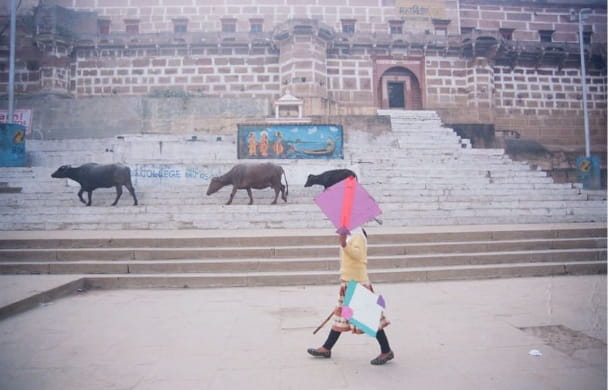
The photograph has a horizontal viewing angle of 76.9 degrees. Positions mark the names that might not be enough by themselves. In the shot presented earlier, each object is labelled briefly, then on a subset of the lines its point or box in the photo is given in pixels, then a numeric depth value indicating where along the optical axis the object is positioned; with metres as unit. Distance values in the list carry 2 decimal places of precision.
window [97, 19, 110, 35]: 25.56
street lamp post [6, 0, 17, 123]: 15.64
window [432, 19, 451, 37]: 26.25
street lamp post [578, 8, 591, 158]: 20.72
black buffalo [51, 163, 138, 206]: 11.06
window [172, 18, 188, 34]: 25.80
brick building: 23.81
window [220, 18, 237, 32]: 25.84
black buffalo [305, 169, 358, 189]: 11.24
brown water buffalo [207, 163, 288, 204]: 11.16
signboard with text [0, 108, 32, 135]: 19.30
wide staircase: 7.36
